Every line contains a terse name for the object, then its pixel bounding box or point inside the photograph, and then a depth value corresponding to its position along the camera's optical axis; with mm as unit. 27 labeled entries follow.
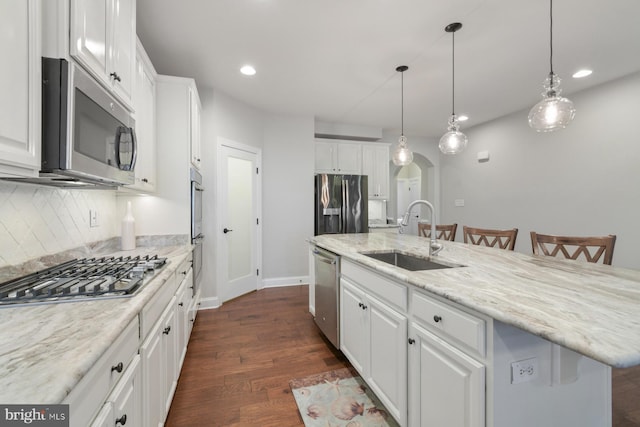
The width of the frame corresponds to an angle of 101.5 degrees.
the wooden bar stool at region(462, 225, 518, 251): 2244
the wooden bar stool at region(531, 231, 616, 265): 1658
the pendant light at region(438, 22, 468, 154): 2631
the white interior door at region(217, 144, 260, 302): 3402
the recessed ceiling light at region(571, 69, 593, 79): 3002
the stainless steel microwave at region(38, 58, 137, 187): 966
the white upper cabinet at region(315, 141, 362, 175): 4762
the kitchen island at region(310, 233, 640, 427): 756
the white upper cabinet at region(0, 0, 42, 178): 793
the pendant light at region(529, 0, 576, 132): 1906
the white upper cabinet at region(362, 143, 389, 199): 5043
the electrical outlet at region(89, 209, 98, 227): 1878
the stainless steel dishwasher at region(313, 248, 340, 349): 2139
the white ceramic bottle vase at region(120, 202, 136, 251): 2182
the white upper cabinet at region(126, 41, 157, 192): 1880
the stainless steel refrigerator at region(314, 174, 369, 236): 4309
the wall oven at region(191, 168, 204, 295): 2580
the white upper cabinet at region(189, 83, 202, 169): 2539
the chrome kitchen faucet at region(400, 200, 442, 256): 1859
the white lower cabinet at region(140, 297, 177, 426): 1125
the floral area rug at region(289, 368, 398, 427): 1550
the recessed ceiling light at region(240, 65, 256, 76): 2852
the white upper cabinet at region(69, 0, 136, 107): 1059
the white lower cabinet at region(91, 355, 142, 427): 769
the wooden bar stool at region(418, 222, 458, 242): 2930
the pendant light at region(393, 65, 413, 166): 3174
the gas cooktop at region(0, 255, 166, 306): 990
